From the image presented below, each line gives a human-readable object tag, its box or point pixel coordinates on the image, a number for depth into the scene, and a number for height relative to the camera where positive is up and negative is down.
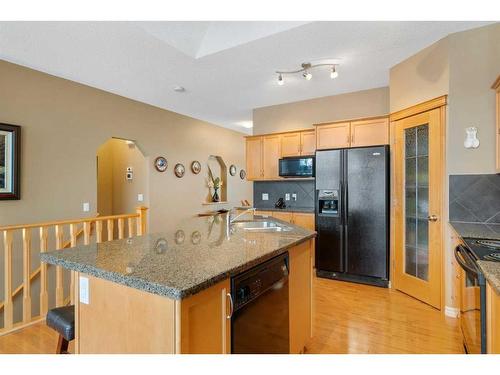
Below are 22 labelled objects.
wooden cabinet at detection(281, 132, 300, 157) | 4.49 +0.70
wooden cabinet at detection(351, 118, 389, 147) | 3.56 +0.71
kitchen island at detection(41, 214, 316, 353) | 1.04 -0.42
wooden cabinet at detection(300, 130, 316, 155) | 4.36 +0.71
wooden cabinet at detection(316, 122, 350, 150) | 3.84 +0.72
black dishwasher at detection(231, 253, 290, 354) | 1.27 -0.61
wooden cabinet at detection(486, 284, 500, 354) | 1.27 -0.63
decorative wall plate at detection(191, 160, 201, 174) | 5.77 +0.43
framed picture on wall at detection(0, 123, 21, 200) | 3.11 +0.30
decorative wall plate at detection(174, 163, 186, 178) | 5.37 +0.35
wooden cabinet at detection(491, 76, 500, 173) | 2.38 +0.63
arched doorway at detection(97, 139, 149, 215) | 4.95 +0.19
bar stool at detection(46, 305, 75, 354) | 1.50 -0.73
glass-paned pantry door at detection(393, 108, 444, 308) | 2.78 -0.18
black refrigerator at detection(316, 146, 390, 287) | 3.42 -0.34
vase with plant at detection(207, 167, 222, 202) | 6.30 +0.08
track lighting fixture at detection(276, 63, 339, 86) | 3.23 +1.40
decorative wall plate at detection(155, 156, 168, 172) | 4.99 +0.43
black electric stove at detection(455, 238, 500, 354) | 1.47 -0.60
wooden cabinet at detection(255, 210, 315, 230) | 4.01 -0.44
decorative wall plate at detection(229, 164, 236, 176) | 6.93 +0.44
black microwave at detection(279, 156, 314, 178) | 4.17 +0.32
